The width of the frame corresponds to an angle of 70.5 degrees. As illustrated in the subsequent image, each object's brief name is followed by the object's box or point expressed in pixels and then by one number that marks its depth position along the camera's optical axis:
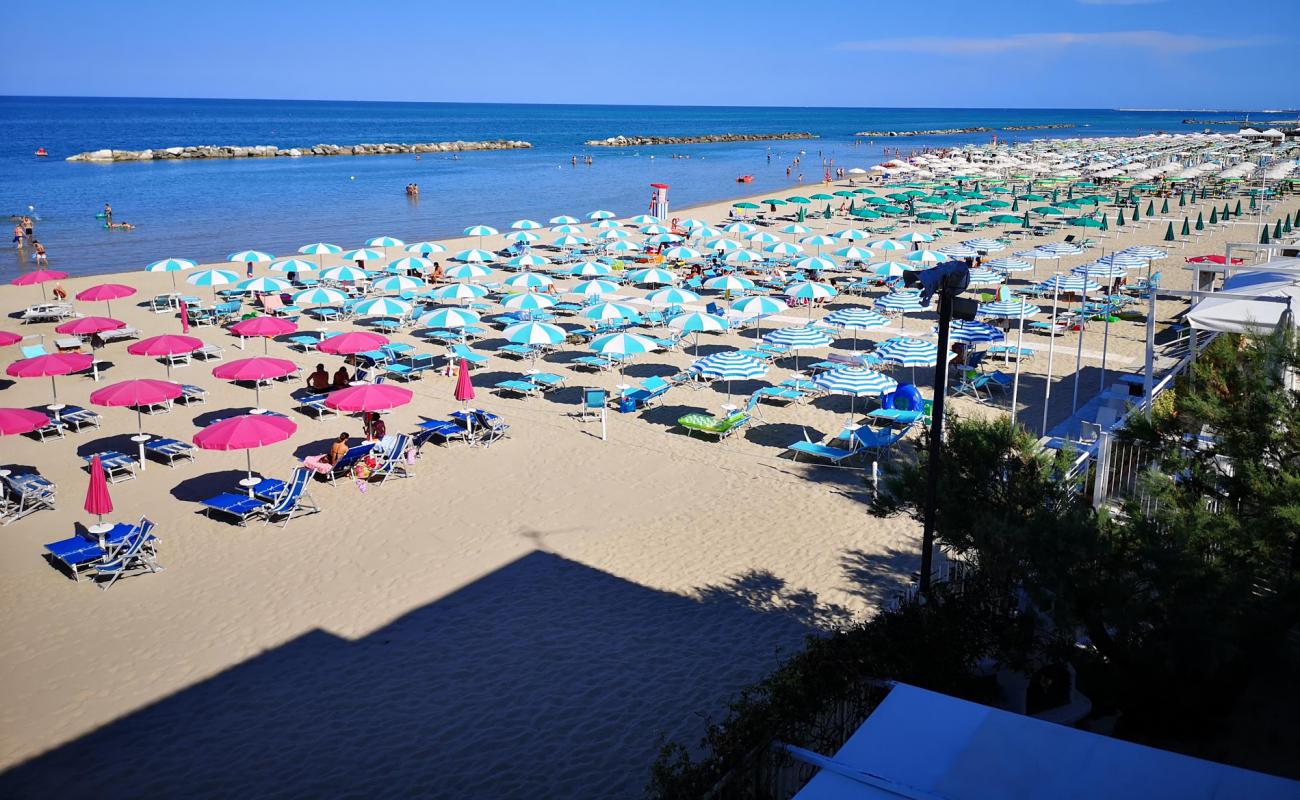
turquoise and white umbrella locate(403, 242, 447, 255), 25.48
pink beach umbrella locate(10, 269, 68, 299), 20.69
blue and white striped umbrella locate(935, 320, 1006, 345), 15.71
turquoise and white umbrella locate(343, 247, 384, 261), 28.21
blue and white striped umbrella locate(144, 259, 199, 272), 21.28
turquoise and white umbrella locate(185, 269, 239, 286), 20.23
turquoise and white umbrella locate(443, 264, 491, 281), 26.34
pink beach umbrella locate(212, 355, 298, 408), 13.53
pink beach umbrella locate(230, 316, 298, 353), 17.39
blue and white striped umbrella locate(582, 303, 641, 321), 17.12
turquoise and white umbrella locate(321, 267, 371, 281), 23.12
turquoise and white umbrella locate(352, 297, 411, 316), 19.06
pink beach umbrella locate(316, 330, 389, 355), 15.89
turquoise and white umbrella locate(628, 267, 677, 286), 22.70
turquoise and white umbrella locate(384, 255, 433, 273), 22.97
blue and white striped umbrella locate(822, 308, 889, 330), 16.48
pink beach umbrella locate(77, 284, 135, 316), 19.87
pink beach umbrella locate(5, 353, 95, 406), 13.25
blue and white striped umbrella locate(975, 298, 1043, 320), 18.19
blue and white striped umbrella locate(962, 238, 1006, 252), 28.01
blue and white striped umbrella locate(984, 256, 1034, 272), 22.90
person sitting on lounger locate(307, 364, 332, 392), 15.95
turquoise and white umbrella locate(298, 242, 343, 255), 24.14
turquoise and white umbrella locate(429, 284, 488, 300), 19.77
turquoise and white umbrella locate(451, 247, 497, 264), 26.88
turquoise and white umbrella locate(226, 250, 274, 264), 23.58
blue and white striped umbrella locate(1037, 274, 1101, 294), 18.91
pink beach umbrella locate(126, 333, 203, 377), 15.41
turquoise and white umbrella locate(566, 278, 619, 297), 20.86
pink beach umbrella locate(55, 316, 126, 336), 17.38
